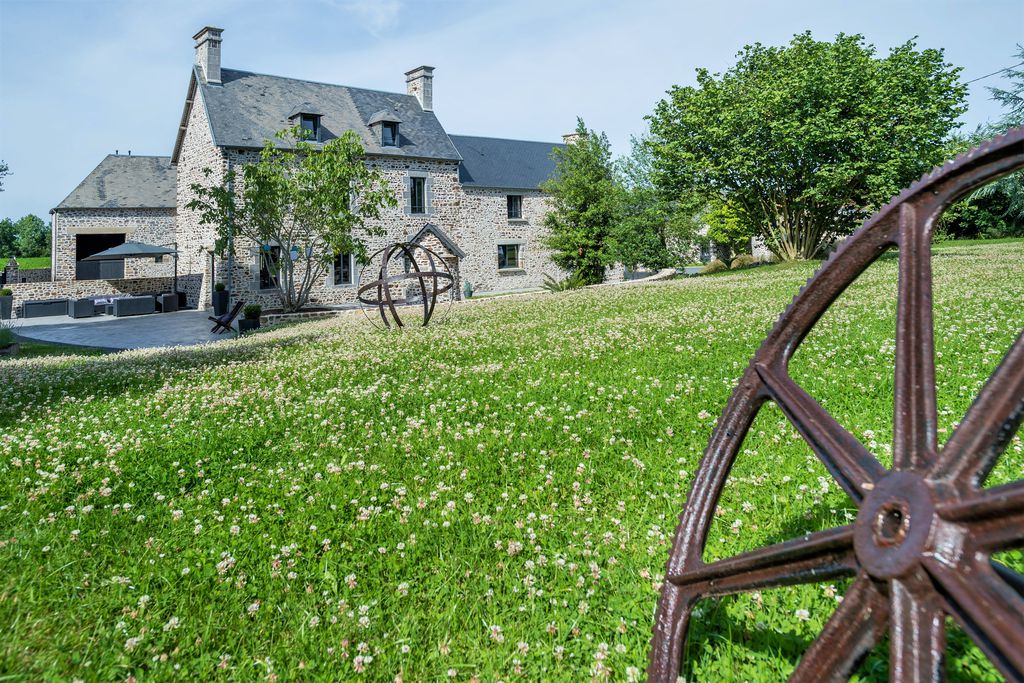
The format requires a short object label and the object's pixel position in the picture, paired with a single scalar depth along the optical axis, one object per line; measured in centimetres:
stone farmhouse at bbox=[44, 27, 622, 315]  3338
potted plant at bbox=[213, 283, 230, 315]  3038
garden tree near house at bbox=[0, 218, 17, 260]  6800
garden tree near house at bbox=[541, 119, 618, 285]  3725
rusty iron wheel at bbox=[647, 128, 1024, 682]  143
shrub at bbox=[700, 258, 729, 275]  4138
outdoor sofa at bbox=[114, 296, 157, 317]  3180
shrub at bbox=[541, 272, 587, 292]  3547
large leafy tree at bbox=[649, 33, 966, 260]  2778
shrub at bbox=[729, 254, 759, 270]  4156
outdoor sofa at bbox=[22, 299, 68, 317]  3203
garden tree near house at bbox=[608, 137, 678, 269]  3719
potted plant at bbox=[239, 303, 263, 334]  2316
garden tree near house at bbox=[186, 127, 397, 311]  2741
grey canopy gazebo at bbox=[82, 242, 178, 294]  3186
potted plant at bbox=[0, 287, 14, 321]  3143
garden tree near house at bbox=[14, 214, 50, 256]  6738
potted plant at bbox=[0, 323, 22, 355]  1811
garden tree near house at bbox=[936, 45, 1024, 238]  4125
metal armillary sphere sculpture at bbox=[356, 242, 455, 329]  3614
